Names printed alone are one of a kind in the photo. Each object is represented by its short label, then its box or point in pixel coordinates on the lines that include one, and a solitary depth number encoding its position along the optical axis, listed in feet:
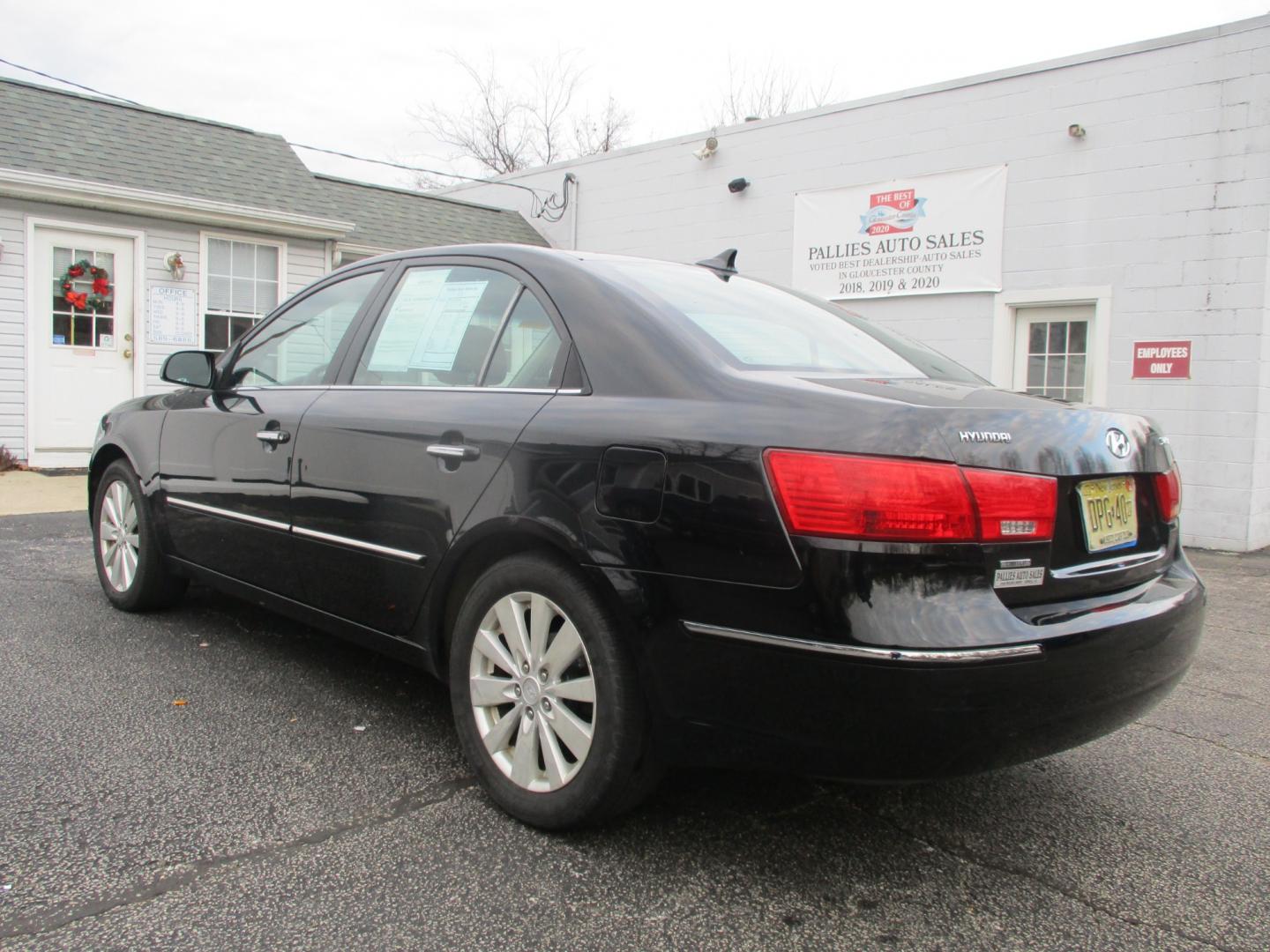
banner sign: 31.22
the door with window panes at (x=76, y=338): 32.01
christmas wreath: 32.48
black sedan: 6.36
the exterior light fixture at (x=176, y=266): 34.06
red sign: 27.12
